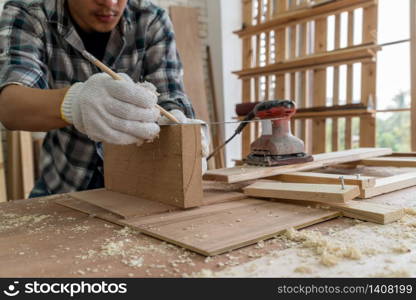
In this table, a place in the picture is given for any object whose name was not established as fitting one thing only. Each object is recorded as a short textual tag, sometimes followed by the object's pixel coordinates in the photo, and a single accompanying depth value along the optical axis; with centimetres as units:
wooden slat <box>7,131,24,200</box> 326
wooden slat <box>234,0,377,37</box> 323
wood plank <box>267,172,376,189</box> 115
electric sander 149
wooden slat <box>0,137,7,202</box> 315
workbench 68
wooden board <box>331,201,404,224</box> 93
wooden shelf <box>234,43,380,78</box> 313
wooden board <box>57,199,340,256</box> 80
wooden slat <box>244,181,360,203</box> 101
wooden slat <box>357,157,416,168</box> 168
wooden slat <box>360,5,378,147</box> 312
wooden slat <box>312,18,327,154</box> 354
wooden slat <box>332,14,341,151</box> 343
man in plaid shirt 109
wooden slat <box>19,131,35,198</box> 327
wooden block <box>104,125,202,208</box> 106
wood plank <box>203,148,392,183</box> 130
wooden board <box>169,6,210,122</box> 432
